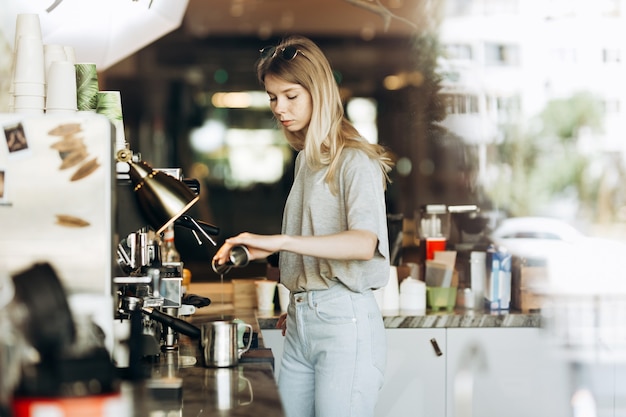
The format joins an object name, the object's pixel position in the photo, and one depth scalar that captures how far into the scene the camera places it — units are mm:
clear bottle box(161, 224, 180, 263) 3824
